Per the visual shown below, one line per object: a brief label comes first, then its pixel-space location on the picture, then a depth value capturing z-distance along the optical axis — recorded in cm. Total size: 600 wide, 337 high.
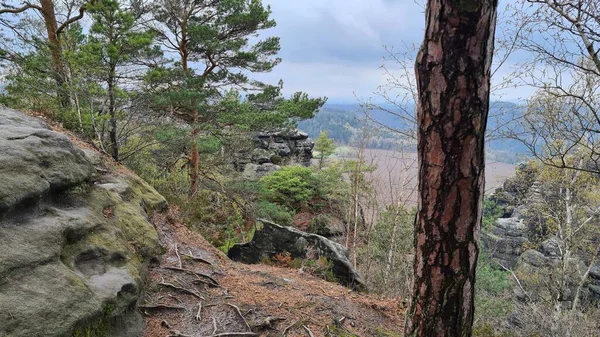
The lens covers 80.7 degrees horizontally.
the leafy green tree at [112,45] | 620
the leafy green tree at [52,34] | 641
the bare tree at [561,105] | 439
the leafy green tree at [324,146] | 2777
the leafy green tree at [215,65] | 1052
